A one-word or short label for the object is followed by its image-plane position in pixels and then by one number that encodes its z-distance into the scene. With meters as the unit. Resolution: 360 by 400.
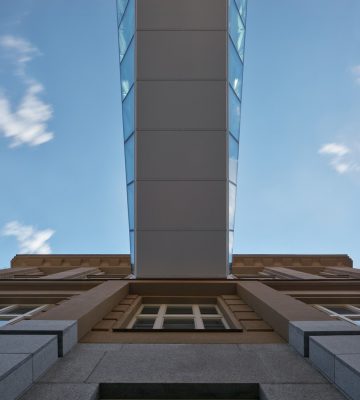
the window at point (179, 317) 7.88
